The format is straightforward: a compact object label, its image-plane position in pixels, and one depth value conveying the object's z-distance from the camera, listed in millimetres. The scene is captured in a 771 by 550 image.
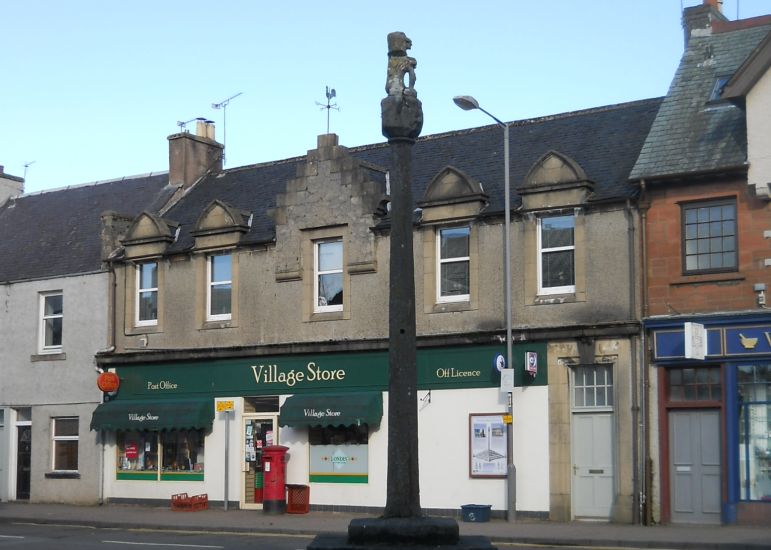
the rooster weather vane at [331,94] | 32531
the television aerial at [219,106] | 36594
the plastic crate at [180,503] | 28734
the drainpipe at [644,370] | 23203
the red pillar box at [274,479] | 27141
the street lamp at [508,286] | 24188
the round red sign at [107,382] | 30984
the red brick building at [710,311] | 22531
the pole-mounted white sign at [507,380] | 24203
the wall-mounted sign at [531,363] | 24422
